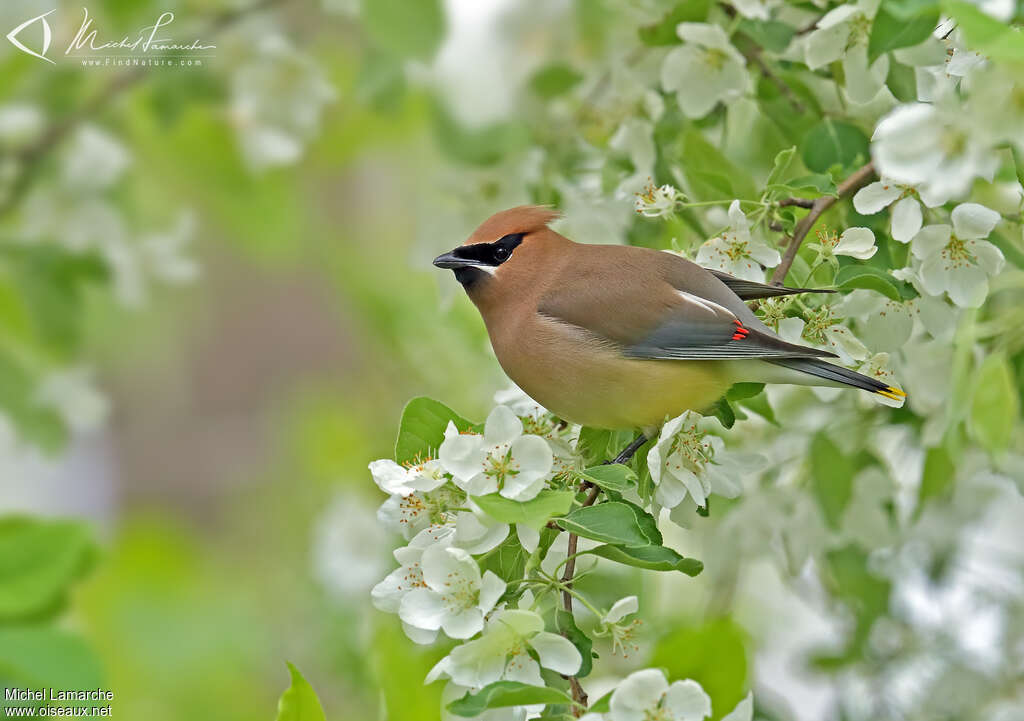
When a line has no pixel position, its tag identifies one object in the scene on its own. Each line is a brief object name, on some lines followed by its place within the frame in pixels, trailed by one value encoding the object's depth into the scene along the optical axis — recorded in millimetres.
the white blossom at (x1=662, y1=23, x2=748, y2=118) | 5876
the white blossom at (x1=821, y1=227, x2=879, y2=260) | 5786
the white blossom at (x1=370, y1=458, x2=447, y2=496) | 5751
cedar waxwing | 5825
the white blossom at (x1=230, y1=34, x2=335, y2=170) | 6076
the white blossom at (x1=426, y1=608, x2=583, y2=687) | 5726
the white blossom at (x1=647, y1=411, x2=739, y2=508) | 5782
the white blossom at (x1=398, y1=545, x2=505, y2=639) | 5730
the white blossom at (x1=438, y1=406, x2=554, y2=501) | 5740
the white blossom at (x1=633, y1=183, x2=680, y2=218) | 5833
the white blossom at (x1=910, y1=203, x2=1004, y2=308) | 5790
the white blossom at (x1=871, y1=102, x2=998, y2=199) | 5713
